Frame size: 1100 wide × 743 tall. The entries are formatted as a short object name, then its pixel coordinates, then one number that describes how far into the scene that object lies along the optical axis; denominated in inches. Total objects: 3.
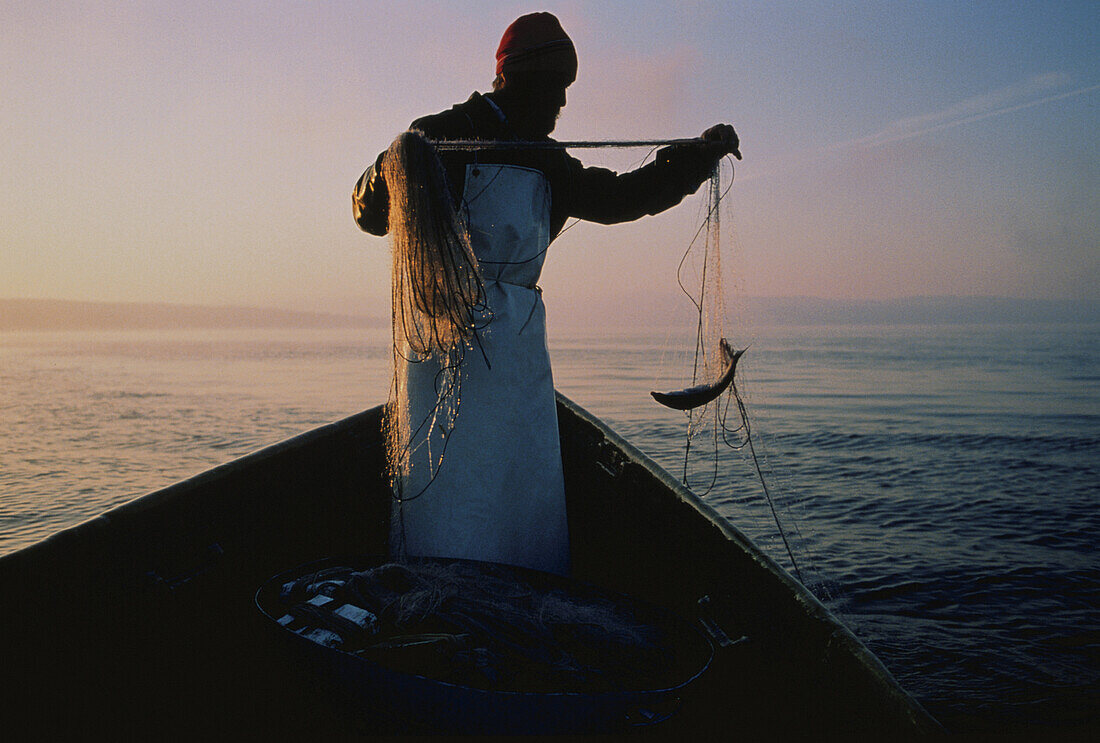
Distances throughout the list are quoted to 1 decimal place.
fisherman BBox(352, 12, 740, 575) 101.7
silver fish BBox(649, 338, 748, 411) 119.2
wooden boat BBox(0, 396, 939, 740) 81.7
